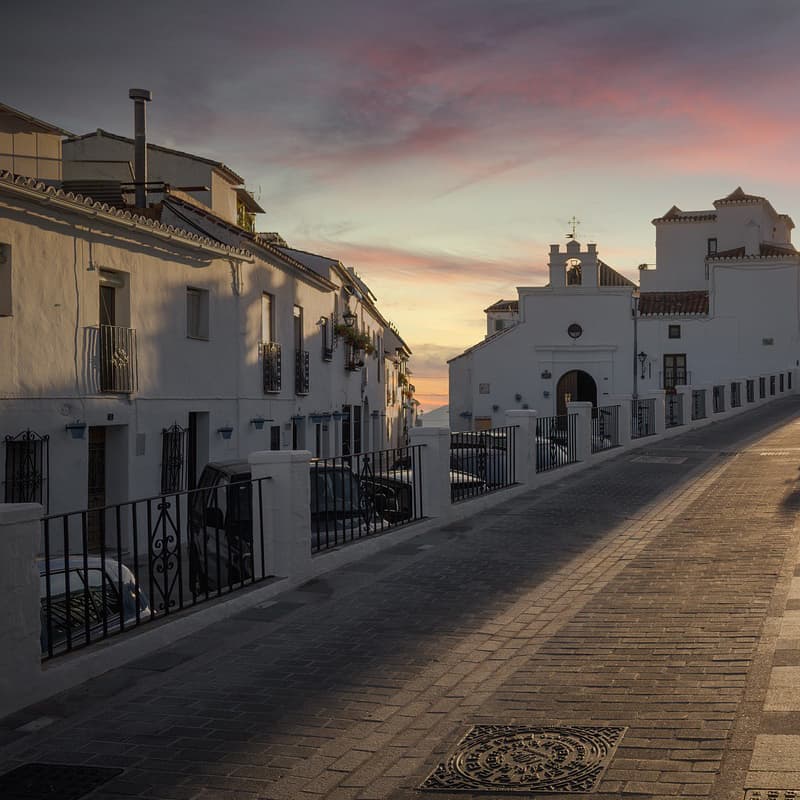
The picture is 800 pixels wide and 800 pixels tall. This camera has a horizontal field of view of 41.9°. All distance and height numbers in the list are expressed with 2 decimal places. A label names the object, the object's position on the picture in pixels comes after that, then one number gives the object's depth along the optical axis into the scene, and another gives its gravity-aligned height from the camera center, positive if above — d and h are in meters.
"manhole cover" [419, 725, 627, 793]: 5.21 -1.83
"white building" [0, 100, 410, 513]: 18.41 +1.71
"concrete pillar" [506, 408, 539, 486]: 17.86 -0.50
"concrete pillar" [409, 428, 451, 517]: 14.11 -0.74
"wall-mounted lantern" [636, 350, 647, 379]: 58.38 +3.01
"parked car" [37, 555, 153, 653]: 8.30 -1.62
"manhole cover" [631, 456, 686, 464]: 22.48 -1.06
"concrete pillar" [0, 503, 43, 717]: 6.57 -1.21
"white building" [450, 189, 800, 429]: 58.59 +4.20
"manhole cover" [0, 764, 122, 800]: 5.33 -1.91
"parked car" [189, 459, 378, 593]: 10.15 -1.11
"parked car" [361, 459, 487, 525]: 13.02 -1.09
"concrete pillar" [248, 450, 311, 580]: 10.16 -0.88
